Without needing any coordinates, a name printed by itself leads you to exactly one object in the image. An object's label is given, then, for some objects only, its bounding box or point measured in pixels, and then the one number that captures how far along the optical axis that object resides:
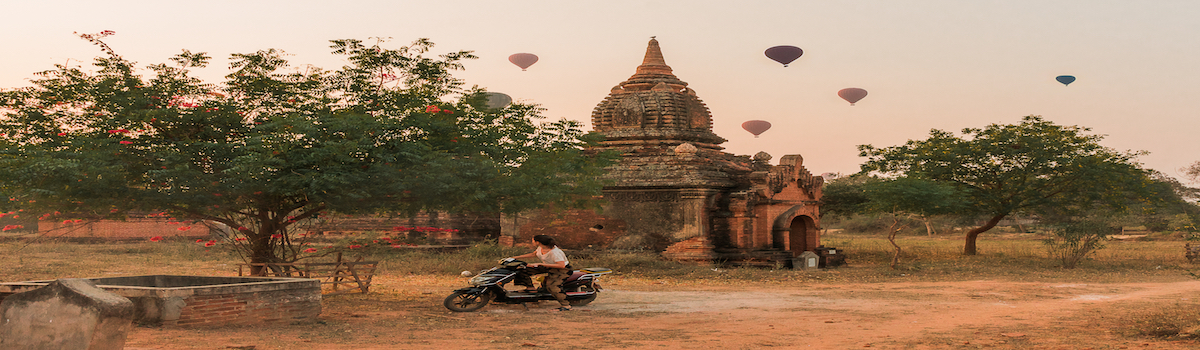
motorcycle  11.82
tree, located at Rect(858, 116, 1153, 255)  25.50
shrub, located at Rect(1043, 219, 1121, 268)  22.05
